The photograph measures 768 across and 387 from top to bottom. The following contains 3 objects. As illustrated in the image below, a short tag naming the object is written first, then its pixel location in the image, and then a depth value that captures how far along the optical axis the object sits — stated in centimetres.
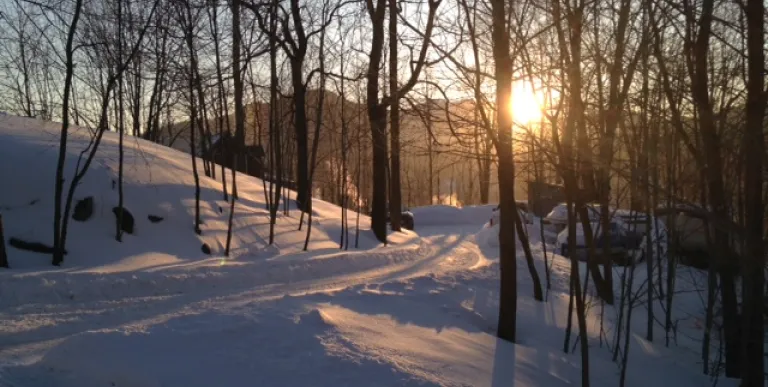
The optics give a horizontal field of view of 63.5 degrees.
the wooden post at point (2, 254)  1089
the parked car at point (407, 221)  3188
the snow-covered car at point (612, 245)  1410
